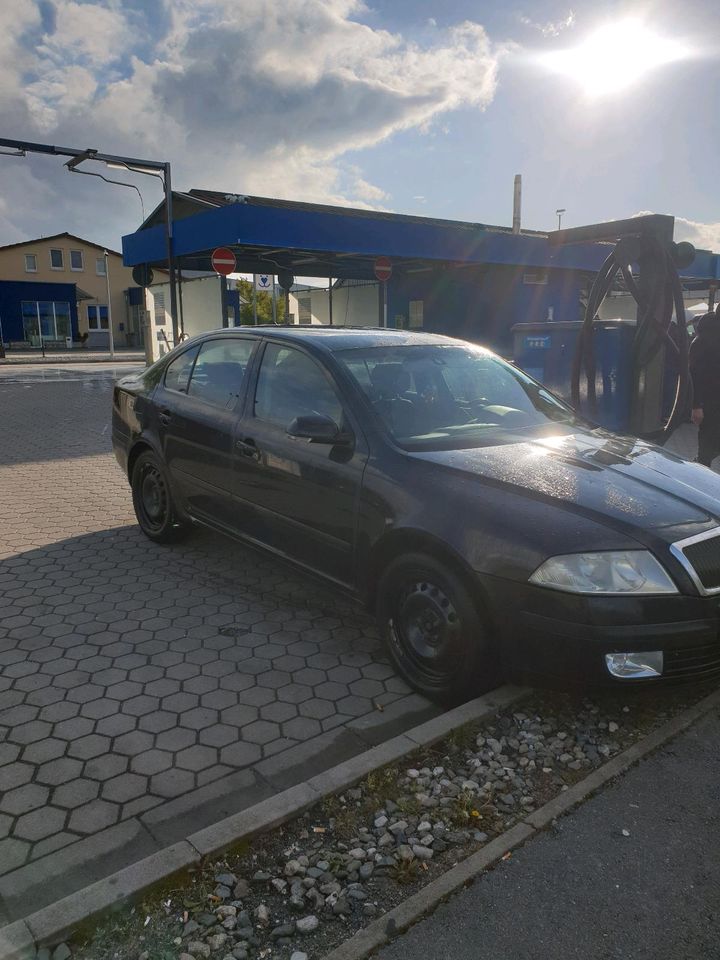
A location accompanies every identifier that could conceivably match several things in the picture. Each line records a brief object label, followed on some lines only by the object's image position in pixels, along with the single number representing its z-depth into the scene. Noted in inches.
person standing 276.2
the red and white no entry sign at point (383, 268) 674.8
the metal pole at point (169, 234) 677.9
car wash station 272.7
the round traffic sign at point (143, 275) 930.9
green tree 1850.4
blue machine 332.8
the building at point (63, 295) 2054.6
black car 115.4
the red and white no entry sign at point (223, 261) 579.8
